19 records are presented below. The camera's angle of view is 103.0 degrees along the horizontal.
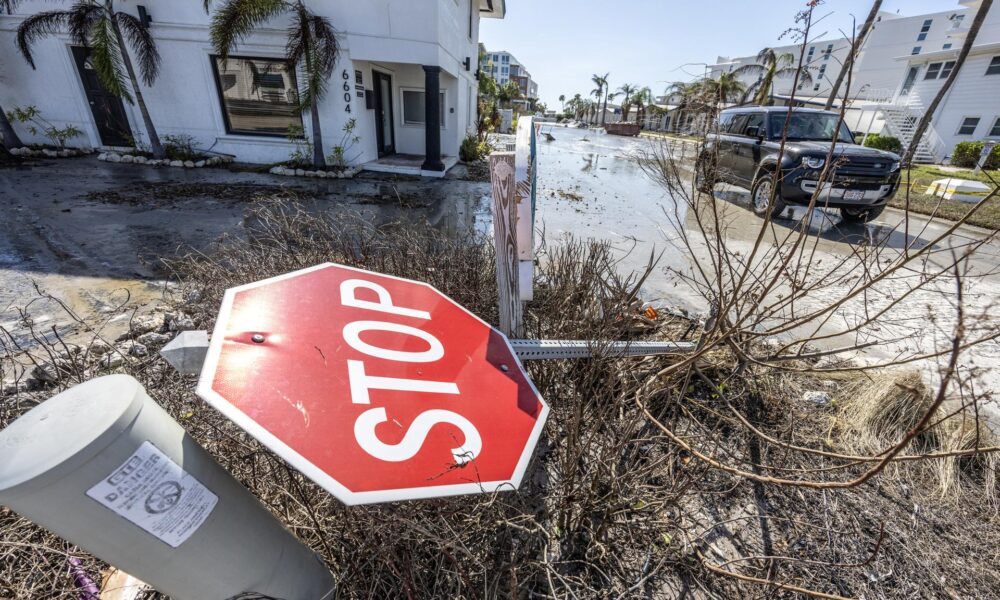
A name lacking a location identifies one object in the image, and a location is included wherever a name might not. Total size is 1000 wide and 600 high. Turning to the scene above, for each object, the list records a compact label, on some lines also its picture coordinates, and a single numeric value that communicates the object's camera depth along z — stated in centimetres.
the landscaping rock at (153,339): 309
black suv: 710
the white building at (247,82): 950
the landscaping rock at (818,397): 289
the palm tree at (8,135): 1020
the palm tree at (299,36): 852
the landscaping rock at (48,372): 245
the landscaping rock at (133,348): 291
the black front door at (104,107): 1053
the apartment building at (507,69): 9394
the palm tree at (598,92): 7019
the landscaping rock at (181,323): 326
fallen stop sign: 88
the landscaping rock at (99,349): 286
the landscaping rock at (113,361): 261
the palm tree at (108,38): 911
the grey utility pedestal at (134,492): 71
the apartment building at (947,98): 2041
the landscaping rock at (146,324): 321
